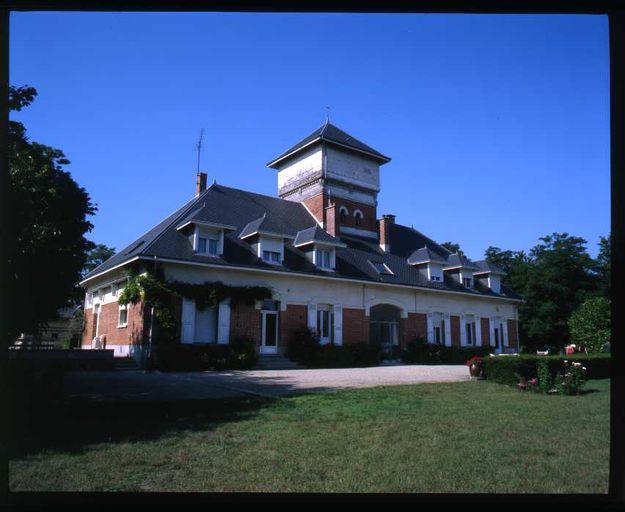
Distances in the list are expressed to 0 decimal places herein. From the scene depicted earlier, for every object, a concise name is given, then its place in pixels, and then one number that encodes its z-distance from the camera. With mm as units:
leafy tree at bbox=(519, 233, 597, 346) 39656
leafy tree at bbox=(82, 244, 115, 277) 46250
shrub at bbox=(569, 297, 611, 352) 25328
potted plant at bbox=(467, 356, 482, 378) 15422
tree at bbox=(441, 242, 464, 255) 56788
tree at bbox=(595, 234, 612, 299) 37594
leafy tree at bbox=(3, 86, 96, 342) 10305
